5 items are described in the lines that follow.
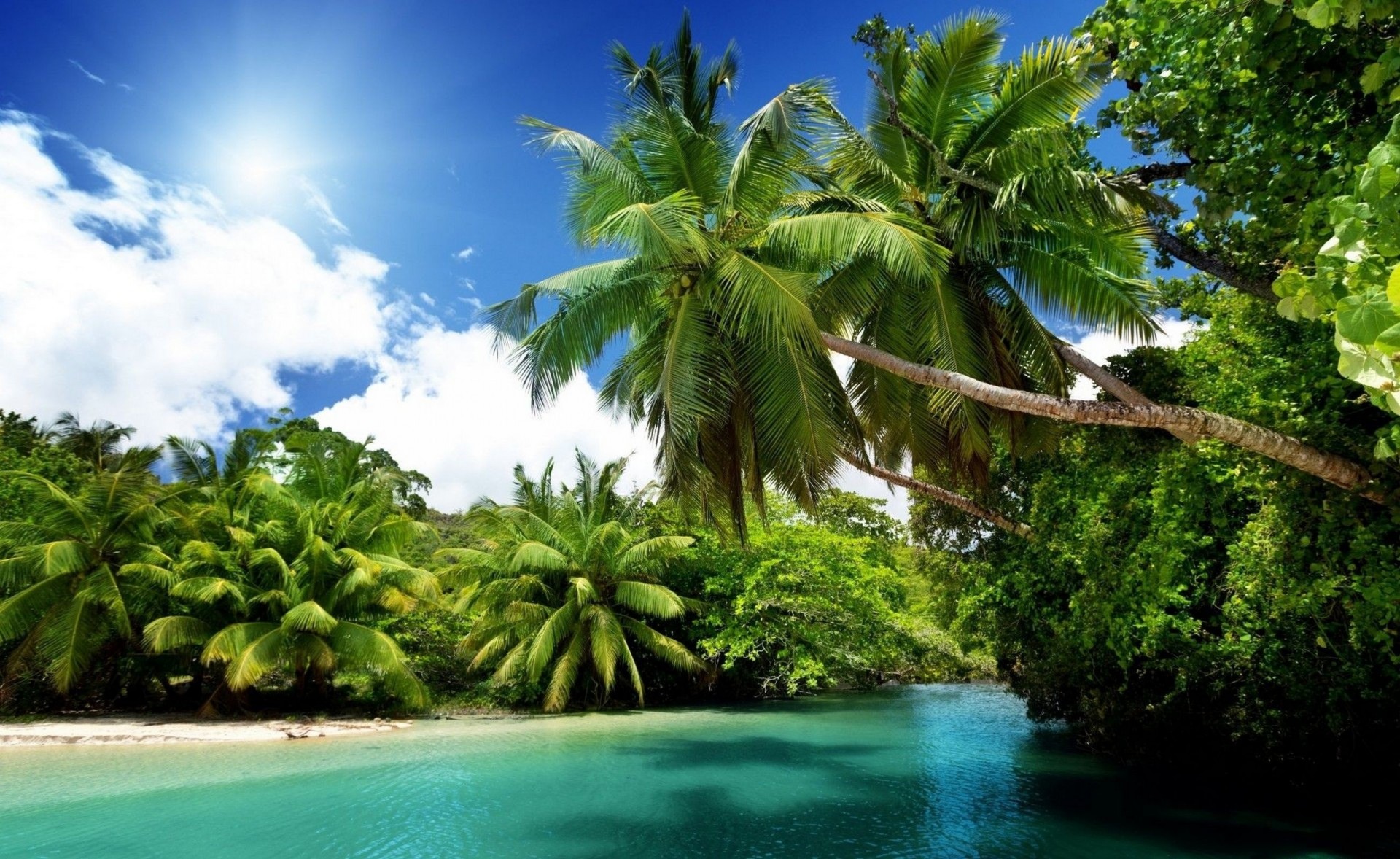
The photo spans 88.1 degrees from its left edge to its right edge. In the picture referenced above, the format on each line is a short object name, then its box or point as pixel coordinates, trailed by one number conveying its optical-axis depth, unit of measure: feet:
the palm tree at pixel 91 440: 80.23
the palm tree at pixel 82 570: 48.32
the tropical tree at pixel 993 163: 22.66
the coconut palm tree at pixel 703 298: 25.25
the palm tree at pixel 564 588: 61.00
